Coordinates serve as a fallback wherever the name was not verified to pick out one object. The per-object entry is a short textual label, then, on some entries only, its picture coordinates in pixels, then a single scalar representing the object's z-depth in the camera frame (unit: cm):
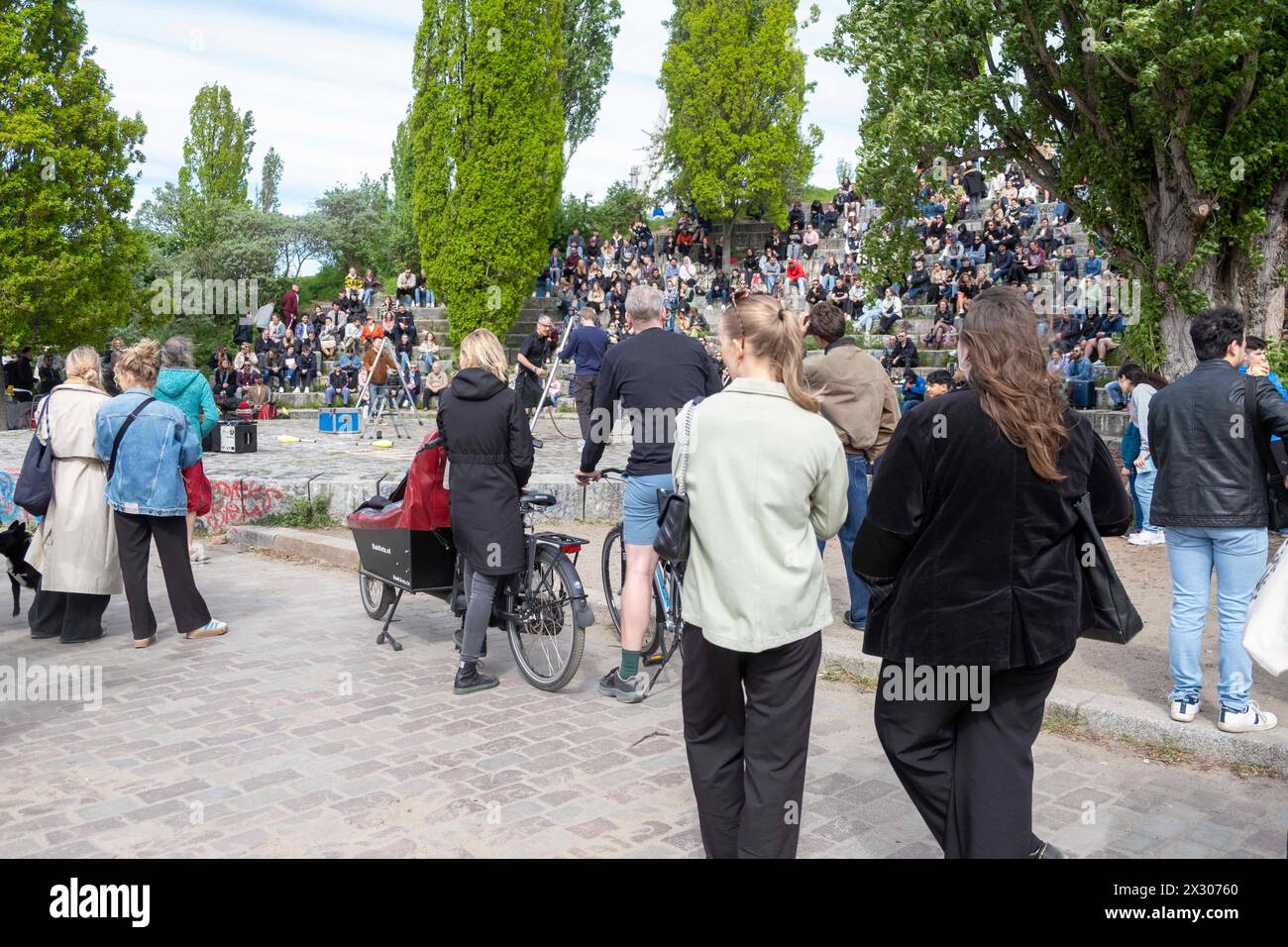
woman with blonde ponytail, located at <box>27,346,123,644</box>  709
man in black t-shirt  577
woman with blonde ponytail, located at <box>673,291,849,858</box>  330
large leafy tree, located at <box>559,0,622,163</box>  3878
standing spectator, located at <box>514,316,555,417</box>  1534
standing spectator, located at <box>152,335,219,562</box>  820
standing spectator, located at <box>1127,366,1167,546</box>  916
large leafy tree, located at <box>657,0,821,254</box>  3353
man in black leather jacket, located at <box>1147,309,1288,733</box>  496
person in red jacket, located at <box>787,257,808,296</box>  2667
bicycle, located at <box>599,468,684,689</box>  630
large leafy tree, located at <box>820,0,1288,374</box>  966
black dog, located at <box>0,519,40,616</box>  745
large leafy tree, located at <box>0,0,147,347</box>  2027
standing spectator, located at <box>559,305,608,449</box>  1244
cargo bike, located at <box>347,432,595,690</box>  605
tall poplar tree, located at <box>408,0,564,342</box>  2691
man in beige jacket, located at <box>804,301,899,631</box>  684
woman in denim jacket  698
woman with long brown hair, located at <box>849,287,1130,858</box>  303
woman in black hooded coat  589
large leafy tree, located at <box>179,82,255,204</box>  4597
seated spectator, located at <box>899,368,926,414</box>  1742
